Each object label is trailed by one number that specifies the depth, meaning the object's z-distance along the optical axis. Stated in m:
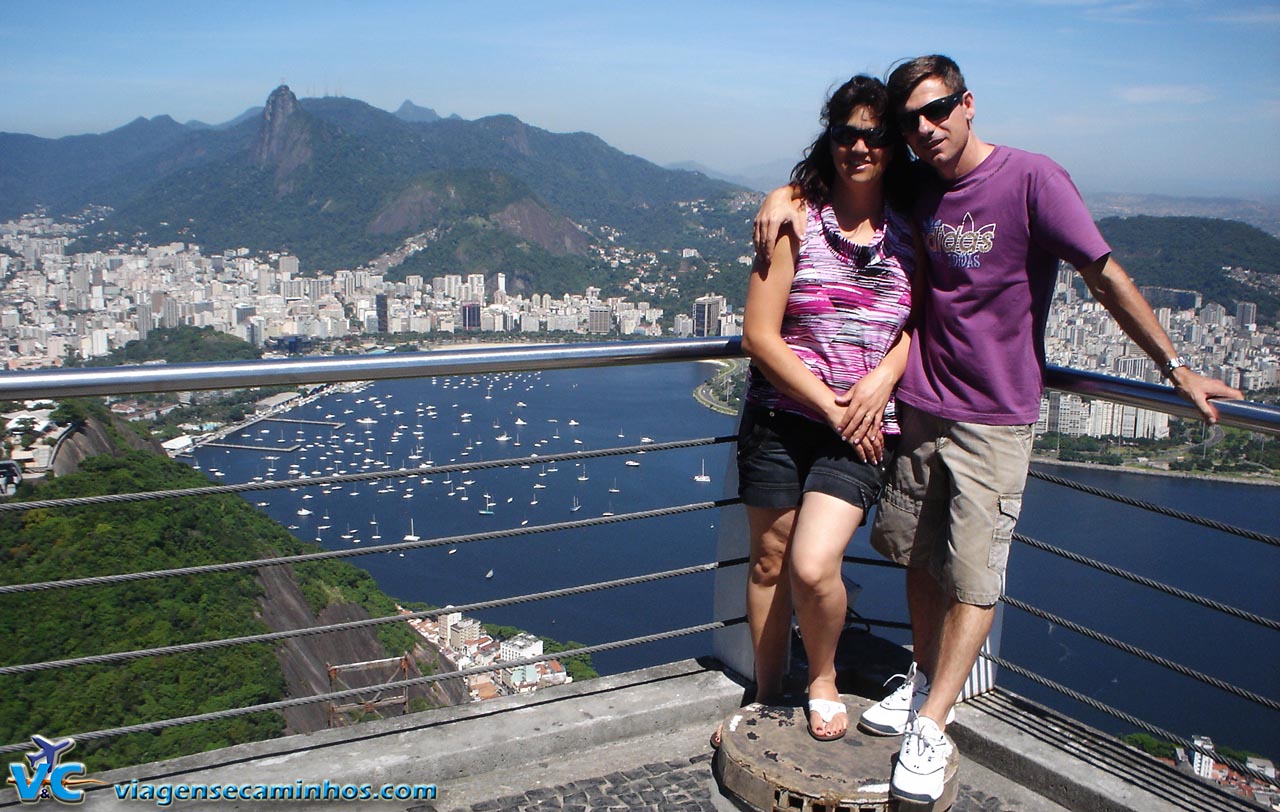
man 1.97
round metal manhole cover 2.06
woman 2.13
